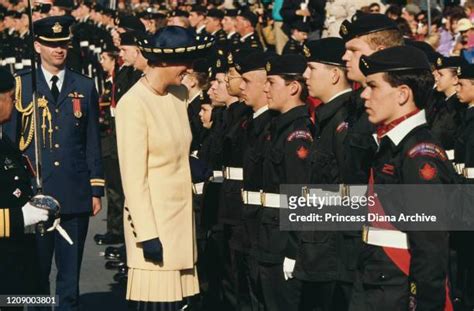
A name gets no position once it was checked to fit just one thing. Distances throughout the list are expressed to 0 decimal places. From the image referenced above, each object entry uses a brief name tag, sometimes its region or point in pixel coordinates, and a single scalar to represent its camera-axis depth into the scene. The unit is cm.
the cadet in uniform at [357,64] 1606
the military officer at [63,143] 2005
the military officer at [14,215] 1533
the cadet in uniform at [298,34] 3446
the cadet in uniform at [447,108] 2322
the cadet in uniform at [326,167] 1692
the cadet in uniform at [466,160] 2134
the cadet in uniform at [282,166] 1775
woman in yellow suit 1687
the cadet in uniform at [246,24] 3847
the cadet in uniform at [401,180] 1341
